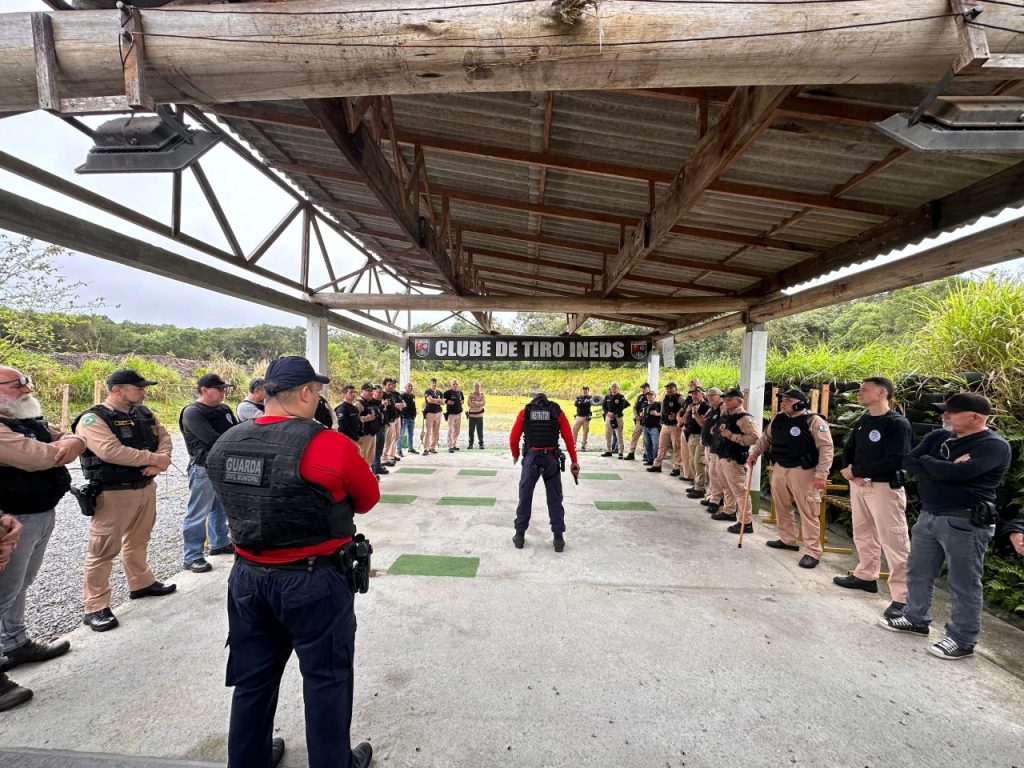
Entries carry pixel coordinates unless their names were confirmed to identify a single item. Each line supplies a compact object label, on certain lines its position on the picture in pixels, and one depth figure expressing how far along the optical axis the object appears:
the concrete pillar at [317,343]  6.50
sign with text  9.05
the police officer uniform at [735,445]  5.26
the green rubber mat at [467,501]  6.07
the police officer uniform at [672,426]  8.54
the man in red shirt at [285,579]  1.66
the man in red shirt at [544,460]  4.47
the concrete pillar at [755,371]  6.03
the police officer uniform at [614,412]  10.32
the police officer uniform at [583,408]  10.77
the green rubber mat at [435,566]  3.86
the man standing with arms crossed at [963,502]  2.69
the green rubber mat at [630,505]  6.14
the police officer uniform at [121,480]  2.94
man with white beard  2.32
